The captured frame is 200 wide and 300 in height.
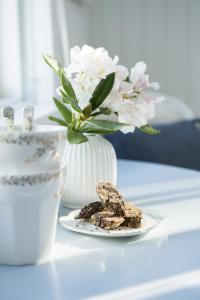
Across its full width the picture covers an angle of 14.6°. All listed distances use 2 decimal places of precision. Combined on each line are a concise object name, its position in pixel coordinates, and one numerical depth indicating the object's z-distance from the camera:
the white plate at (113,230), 1.00
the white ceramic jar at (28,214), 0.88
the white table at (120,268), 0.83
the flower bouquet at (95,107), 1.09
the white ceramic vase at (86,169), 1.15
